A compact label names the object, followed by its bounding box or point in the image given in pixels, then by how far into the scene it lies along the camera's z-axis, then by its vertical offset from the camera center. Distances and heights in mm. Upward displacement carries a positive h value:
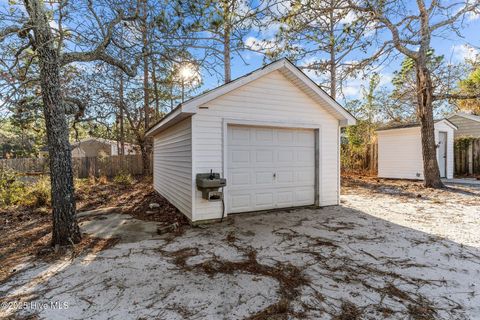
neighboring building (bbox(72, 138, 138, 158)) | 27170 +1225
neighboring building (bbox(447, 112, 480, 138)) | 14958 +1927
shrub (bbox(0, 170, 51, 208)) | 7008 -996
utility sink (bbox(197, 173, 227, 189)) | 4797 -472
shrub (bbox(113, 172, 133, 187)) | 11528 -1057
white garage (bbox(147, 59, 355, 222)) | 5164 +325
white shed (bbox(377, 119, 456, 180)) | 11711 +231
